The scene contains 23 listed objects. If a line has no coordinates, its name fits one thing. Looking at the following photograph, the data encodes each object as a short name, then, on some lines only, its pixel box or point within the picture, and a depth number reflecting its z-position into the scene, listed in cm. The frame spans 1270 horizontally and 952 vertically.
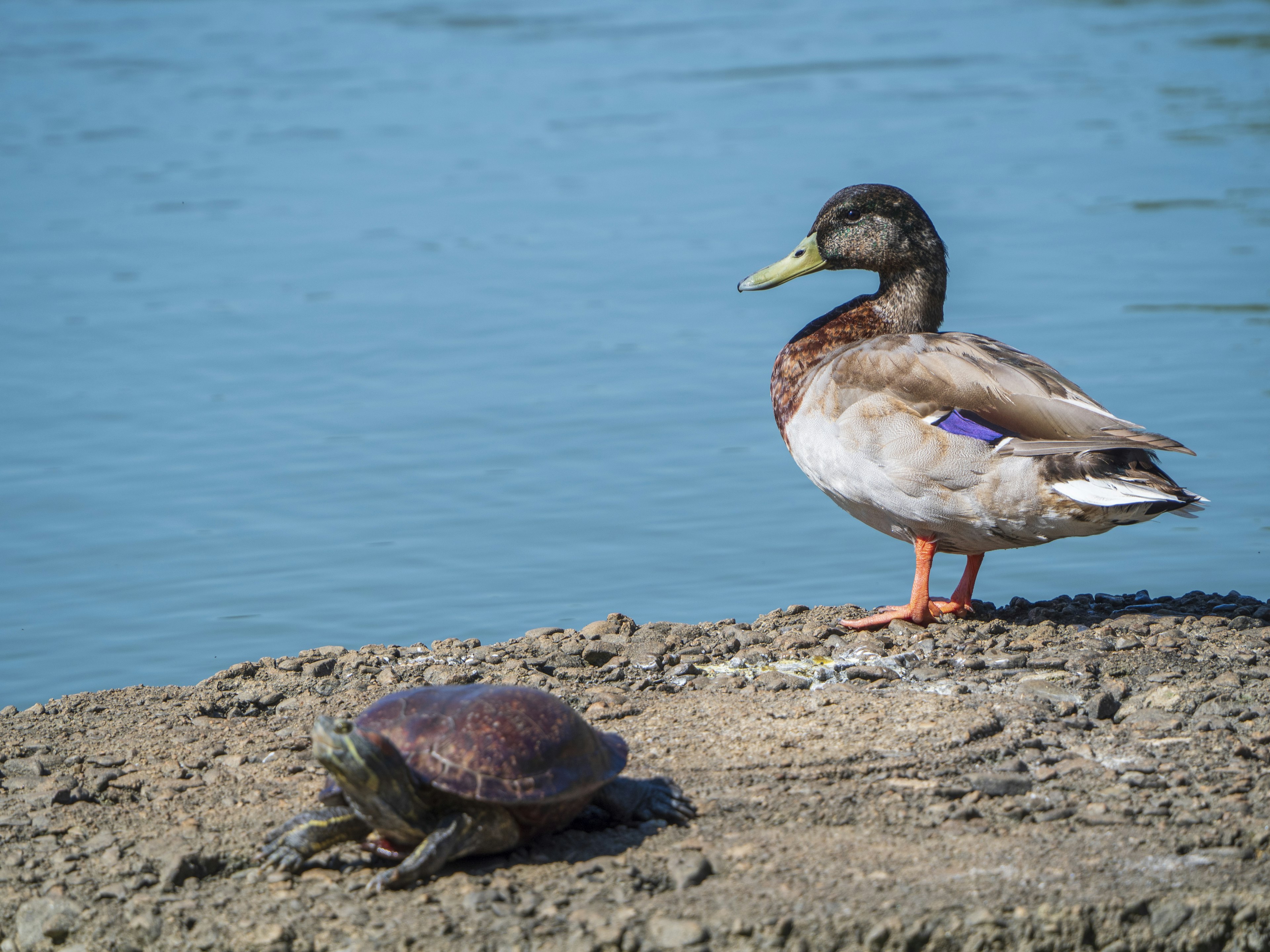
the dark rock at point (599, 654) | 1250
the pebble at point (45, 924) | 858
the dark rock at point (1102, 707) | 1080
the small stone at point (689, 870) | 846
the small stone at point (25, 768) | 1066
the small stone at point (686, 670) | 1199
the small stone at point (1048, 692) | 1108
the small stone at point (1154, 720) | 1057
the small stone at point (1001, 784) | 951
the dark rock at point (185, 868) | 891
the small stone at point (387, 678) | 1218
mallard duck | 1187
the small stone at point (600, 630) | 1343
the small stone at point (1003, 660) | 1186
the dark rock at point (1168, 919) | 816
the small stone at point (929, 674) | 1162
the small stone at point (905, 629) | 1280
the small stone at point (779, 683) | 1151
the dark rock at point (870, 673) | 1164
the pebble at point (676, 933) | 796
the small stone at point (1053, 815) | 916
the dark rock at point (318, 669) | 1261
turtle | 844
